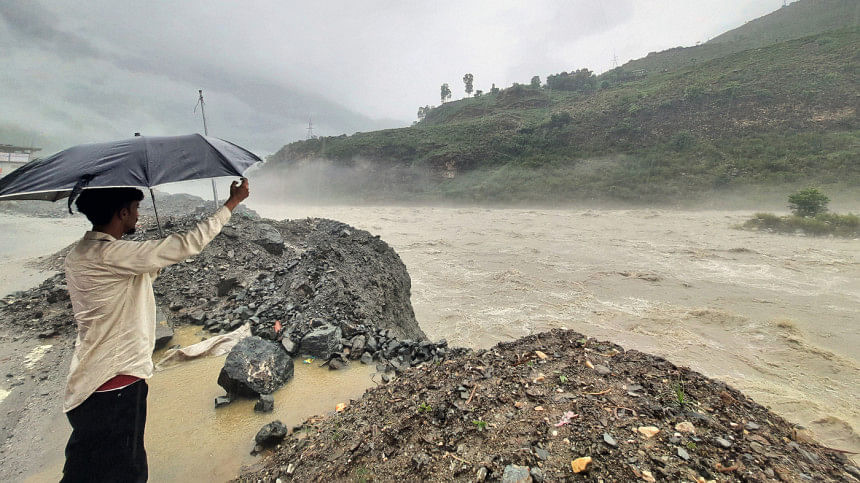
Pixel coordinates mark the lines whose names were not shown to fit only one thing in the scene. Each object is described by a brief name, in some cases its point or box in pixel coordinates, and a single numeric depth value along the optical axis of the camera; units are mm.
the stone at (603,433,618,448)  2074
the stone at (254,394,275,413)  3871
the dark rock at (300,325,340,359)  5004
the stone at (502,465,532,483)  1939
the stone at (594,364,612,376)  2902
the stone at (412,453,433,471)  2225
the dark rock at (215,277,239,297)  7352
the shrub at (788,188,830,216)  17484
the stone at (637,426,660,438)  2145
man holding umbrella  1792
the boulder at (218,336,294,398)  4066
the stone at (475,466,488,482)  2023
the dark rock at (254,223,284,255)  10797
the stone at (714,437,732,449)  2066
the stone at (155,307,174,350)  5398
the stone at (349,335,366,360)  5012
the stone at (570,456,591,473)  1949
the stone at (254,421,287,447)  3213
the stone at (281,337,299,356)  4973
